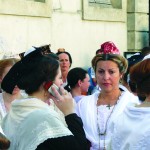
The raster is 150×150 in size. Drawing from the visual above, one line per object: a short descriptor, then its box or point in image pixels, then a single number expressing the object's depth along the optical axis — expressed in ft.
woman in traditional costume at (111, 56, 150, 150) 12.02
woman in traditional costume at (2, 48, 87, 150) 12.12
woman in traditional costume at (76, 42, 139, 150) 17.01
